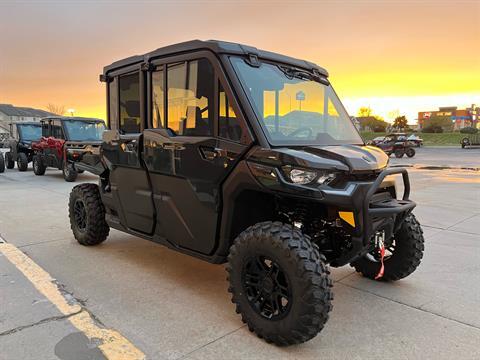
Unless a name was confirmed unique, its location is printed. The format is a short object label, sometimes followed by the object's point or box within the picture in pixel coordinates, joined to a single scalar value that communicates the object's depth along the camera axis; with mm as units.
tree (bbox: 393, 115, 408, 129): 83000
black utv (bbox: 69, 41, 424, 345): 2803
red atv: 12594
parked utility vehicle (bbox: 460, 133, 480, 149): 37500
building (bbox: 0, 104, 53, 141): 82562
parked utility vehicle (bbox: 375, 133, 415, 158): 25580
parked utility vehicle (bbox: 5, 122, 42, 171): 16750
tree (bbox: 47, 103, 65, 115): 83100
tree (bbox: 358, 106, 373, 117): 88000
